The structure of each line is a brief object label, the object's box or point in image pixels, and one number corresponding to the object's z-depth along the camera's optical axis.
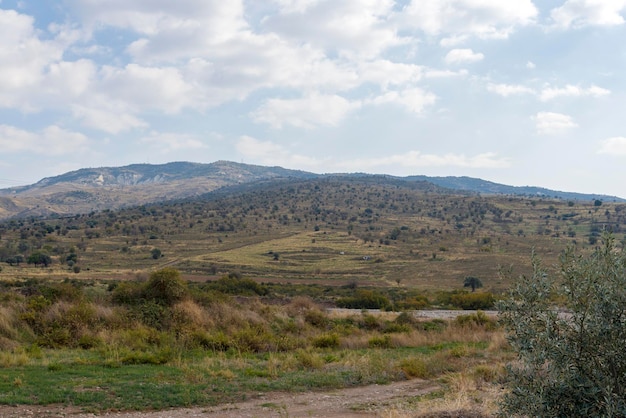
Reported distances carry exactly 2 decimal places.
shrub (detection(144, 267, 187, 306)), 24.16
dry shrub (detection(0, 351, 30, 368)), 14.07
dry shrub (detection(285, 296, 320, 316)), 28.95
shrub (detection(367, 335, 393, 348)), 22.05
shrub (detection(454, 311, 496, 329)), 28.11
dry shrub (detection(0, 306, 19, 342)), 18.55
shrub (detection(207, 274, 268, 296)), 42.44
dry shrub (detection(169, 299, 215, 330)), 21.91
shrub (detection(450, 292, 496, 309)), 42.72
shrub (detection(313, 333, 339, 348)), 21.41
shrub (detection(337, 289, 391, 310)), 42.22
